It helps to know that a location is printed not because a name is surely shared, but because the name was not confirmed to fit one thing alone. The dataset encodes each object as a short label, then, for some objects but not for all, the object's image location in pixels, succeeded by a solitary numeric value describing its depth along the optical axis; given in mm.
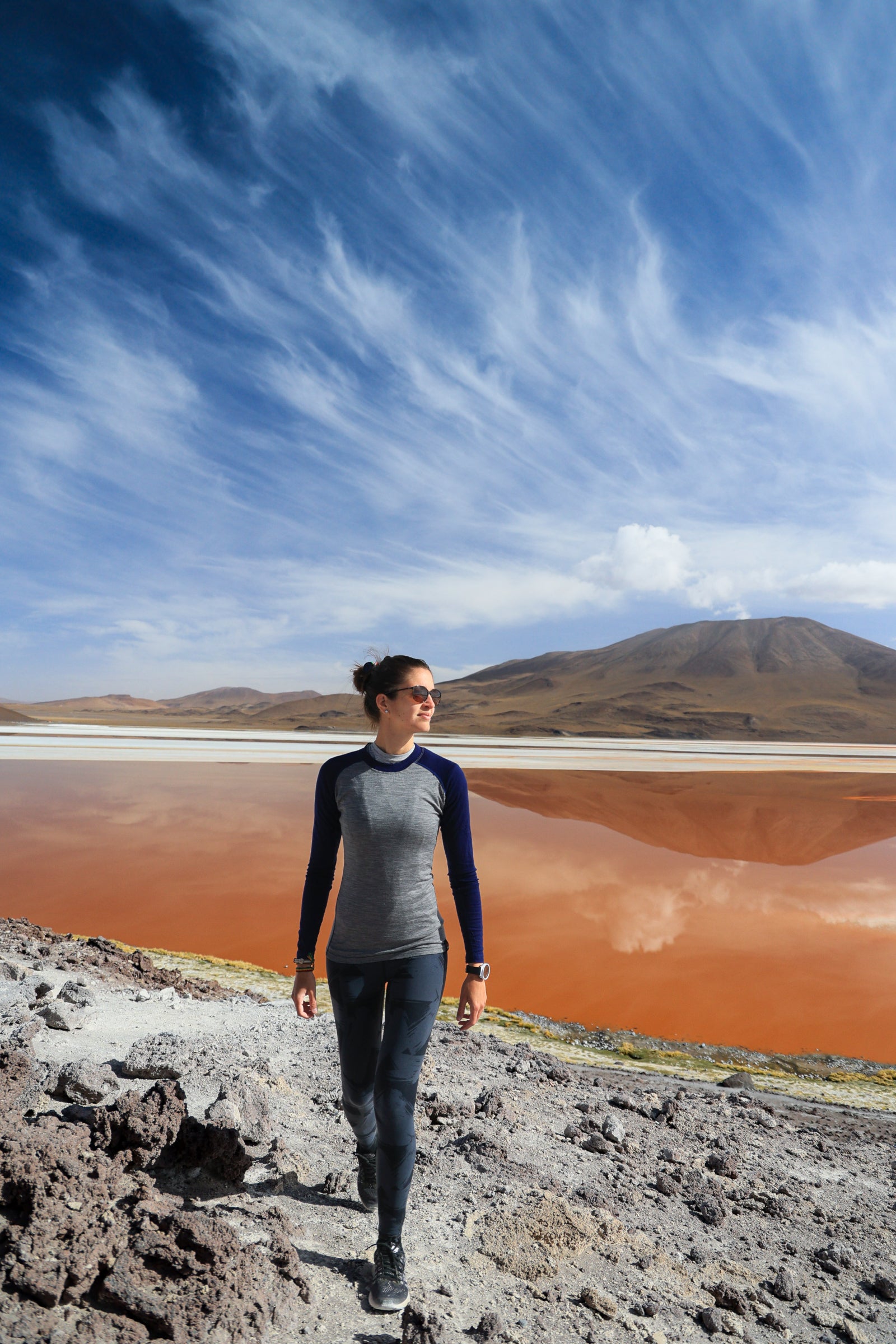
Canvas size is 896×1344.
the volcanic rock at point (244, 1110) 3059
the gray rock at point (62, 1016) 3939
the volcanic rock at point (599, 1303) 2594
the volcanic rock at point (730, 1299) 2754
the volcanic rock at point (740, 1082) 5203
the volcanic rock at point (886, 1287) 2924
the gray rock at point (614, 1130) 3844
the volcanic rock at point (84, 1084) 3166
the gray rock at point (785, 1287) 2850
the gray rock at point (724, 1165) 3676
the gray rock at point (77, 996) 4301
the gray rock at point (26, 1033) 3625
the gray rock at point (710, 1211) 3293
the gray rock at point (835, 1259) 3057
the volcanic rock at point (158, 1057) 3482
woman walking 2506
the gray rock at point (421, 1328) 2287
